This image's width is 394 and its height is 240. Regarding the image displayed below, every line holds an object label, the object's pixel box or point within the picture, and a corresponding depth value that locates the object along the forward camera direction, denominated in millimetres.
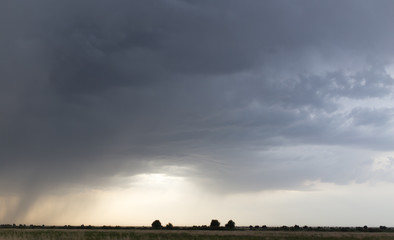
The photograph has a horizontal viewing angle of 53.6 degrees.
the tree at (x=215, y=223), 128575
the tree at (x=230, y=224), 125694
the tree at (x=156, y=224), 133725
